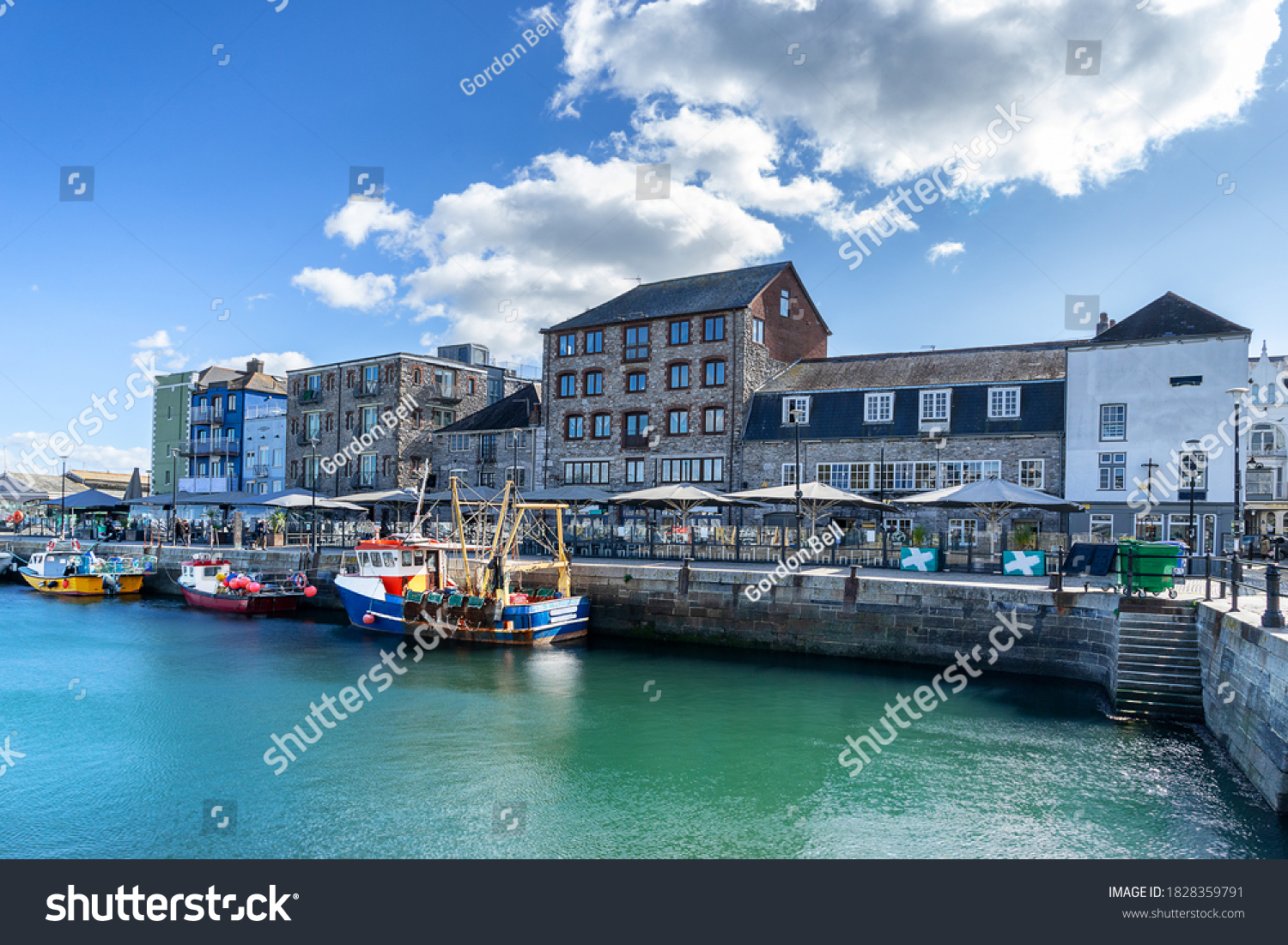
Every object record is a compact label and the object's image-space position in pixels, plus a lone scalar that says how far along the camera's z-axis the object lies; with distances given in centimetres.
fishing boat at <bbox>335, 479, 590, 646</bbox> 2605
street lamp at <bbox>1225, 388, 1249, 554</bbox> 1942
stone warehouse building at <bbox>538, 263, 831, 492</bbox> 4134
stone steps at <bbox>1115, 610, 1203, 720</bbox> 1655
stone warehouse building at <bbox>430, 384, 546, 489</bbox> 4747
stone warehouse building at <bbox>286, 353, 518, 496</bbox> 5162
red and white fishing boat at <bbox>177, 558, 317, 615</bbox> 3381
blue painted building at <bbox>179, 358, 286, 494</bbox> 5903
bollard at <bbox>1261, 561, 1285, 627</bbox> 1252
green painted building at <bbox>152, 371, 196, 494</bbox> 6456
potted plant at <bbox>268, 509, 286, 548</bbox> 4547
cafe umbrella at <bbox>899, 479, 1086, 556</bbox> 2498
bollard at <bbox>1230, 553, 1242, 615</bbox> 1514
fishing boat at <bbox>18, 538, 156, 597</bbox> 3925
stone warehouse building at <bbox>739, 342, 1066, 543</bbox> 3491
